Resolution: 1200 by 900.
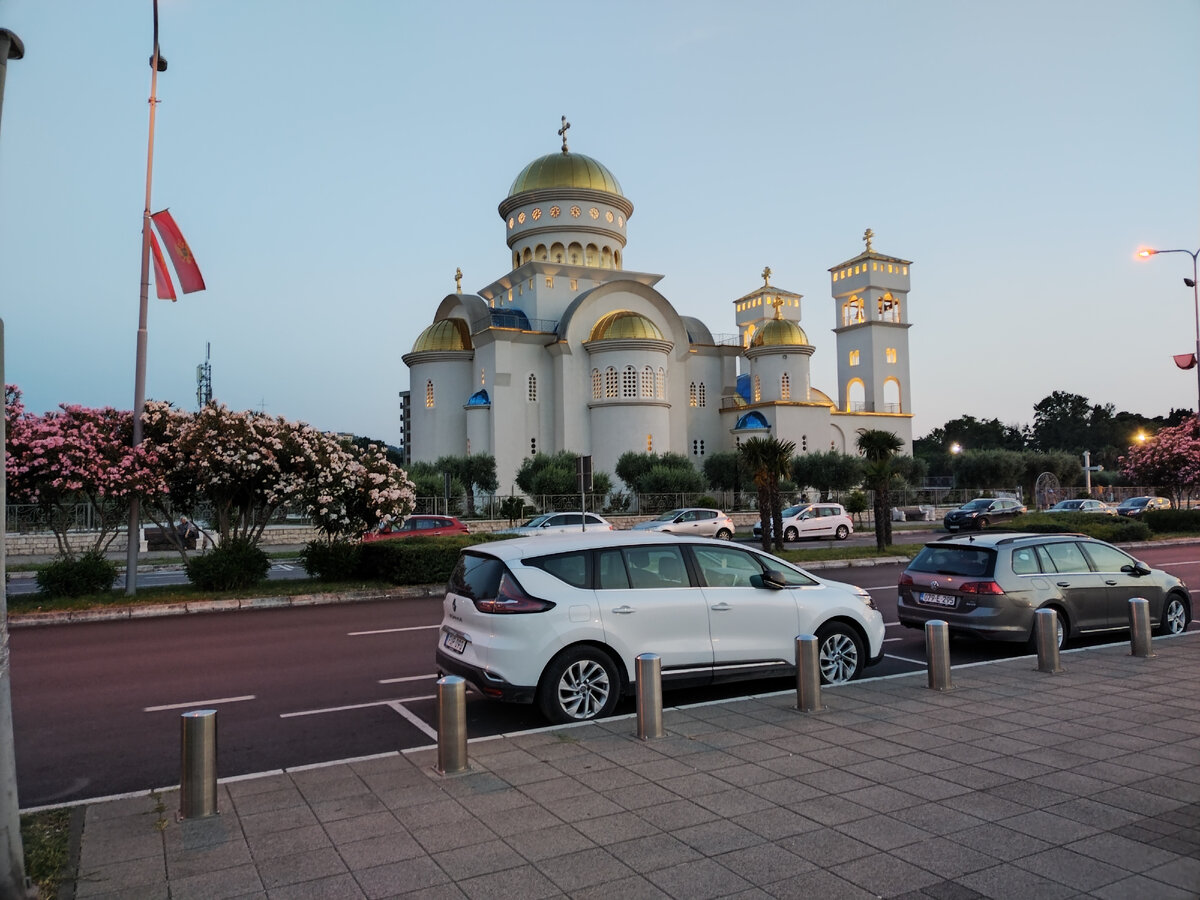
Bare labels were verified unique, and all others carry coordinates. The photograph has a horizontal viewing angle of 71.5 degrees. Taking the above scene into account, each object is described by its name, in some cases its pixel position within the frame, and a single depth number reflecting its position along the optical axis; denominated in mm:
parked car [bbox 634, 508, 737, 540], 30539
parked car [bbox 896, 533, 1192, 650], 9672
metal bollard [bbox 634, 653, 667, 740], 6355
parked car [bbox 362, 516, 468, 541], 24781
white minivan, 6855
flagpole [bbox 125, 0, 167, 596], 16203
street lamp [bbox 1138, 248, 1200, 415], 21909
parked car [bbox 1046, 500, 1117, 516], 40544
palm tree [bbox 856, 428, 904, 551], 25406
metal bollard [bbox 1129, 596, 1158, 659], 9039
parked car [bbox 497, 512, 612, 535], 25558
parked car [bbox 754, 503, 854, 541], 33406
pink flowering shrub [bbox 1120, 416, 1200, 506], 31266
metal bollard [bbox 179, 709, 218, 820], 4949
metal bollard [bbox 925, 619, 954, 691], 7699
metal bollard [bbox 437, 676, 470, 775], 5664
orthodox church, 48000
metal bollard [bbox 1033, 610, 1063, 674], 8344
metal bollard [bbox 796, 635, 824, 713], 6996
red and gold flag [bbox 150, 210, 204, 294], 15742
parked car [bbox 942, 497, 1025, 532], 37625
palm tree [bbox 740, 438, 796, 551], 25516
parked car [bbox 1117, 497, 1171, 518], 44697
